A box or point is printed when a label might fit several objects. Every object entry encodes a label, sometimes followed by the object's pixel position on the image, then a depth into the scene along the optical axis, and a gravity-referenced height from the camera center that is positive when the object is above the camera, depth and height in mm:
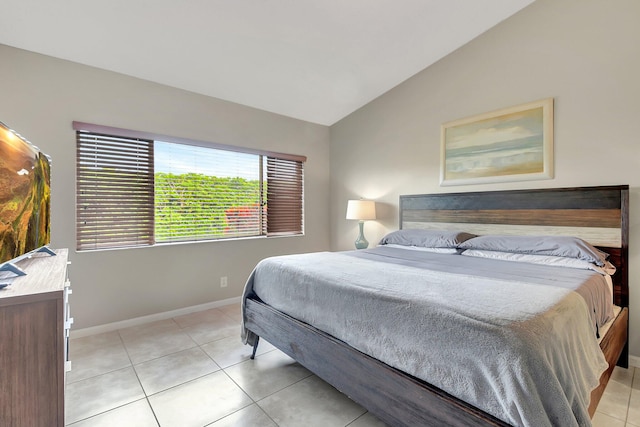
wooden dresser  938 -465
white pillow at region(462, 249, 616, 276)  2029 -368
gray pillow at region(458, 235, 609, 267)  2074 -271
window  2703 +233
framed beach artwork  2617 +625
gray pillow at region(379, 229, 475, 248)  2822 -271
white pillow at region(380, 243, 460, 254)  2789 -375
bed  1169 -666
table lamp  3721 +16
